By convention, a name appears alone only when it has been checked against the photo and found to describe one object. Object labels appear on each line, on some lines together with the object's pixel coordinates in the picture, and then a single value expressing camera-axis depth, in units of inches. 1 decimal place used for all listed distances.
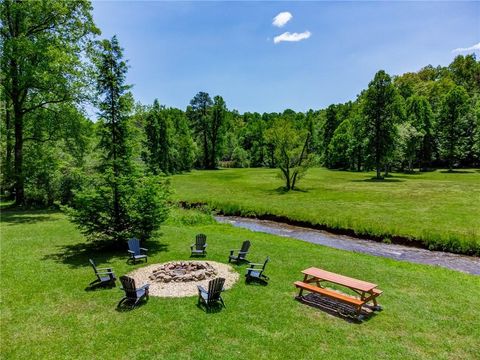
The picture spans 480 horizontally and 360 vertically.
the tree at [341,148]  2874.0
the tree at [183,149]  2712.8
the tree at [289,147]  1502.2
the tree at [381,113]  1951.3
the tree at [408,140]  2213.2
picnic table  378.4
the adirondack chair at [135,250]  548.1
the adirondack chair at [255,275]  465.7
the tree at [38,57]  928.9
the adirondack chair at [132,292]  373.7
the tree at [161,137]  2454.5
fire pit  463.8
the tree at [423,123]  2625.5
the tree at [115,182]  568.1
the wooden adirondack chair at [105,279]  440.1
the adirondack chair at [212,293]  374.6
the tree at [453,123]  2401.6
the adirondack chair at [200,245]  602.4
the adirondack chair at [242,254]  562.3
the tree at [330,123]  3496.6
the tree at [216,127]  3270.2
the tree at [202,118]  3289.9
